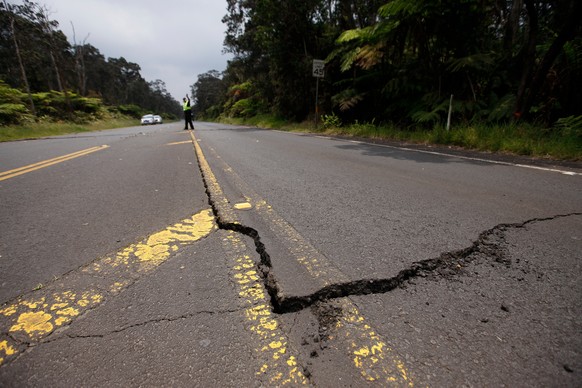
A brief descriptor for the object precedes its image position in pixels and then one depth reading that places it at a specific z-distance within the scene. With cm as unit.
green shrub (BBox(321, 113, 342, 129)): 1207
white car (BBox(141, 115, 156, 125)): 3361
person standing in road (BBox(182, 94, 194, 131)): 1473
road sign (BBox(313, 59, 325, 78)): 1196
